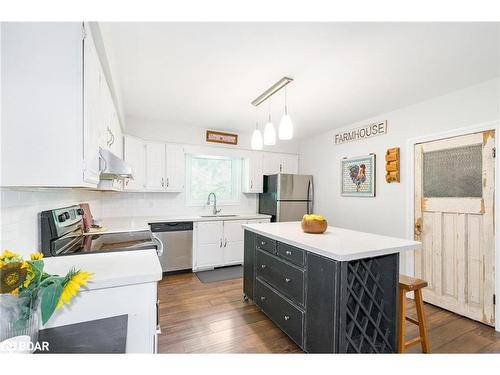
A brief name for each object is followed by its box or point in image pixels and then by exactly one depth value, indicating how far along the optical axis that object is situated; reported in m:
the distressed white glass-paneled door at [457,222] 2.35
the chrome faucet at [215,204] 4.31
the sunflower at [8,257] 0.78
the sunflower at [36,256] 0.89
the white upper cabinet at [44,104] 0.95
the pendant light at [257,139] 2.42
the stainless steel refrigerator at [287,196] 4.23
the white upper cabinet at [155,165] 3.46
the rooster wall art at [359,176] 3.47
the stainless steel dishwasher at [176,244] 3.47
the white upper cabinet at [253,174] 4.50
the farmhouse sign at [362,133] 3.36
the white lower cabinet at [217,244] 3.75
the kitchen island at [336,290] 1.52
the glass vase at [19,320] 0.73
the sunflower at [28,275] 0.77
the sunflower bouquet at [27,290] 0.75
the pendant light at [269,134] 2.22
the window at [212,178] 4.32
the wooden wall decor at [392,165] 3.11
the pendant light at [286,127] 2.03
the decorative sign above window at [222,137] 4.29
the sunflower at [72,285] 0.81
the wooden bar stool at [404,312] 1.73
